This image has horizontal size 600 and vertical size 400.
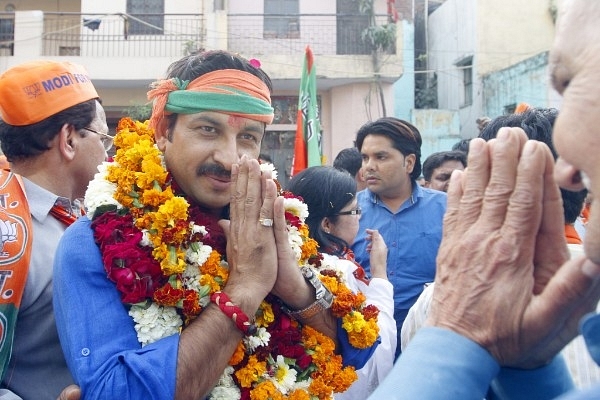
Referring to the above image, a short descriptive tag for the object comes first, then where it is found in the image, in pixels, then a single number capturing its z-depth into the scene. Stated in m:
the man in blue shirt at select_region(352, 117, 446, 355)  3.98
